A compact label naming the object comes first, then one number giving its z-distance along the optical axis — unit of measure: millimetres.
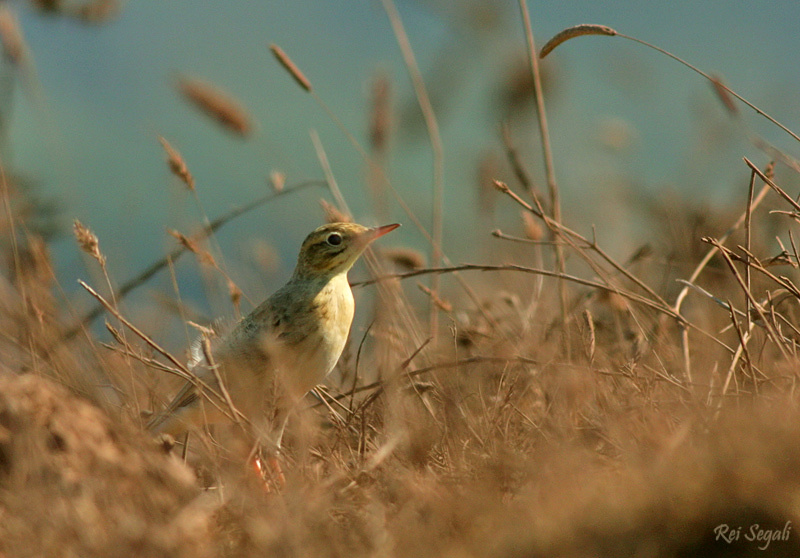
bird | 7422
